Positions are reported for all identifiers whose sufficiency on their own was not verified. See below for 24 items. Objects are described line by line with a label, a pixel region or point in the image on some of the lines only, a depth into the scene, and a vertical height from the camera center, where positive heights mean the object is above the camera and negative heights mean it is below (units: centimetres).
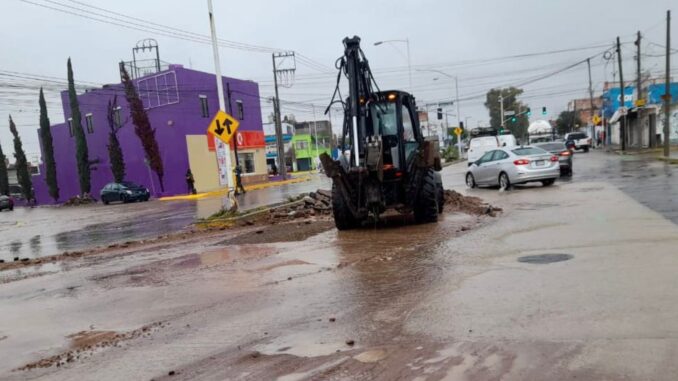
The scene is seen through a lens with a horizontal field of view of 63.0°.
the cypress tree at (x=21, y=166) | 5347 +90
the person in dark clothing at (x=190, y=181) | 4000 -146
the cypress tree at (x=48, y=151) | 4959 +206
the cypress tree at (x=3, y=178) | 5553 -8
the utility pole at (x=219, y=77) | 1728 +251
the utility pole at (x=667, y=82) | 3130 +205
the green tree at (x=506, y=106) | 10901 +529
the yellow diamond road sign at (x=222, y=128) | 1691 +91
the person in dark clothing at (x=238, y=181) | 3289 -147
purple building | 4147 +278
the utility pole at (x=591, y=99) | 5662 +306
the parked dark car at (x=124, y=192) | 3959 -189
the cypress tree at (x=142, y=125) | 4109 +293
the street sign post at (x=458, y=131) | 5684 +60
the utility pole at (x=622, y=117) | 4337 +40
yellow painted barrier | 3806 -251
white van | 2991 -59
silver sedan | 1862 -122
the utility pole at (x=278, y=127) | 4922 +230
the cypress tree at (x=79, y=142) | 4578 +236
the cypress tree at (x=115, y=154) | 4325 +104
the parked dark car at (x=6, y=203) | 4666 -218
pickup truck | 5028 -130
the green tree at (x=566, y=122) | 10271 +101
